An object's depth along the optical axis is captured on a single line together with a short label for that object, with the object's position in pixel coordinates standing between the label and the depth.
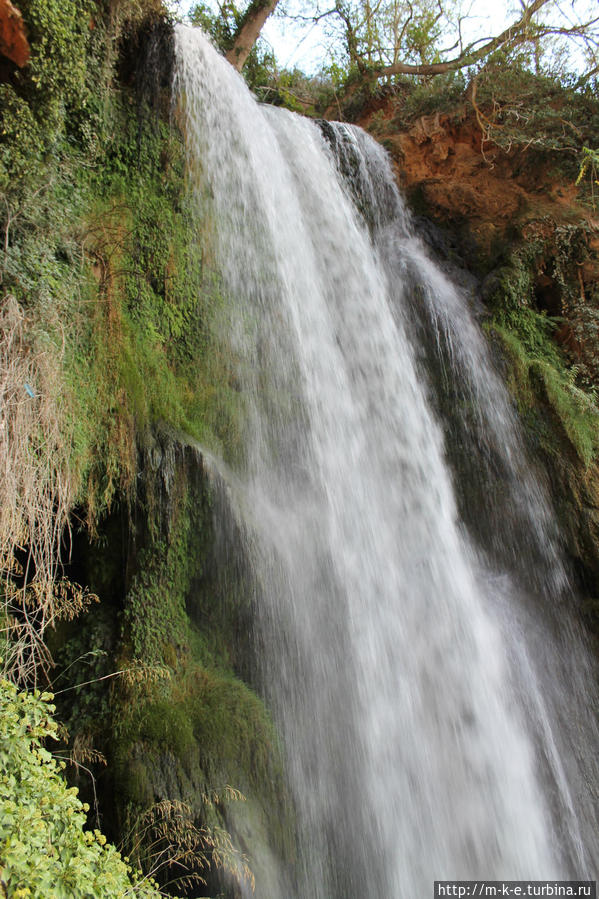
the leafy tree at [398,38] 11.27
